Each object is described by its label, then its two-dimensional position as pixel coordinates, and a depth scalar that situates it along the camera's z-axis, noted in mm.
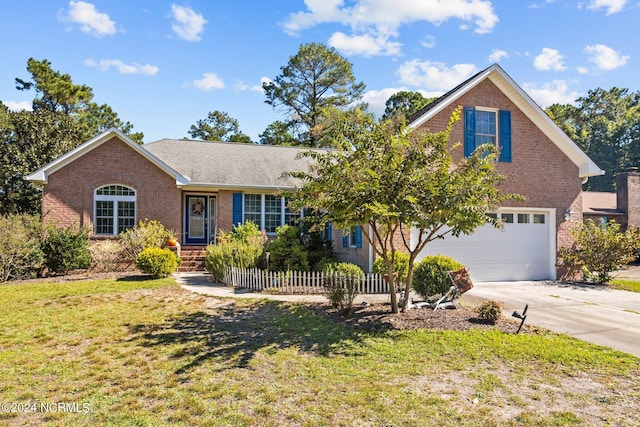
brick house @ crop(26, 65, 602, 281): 13805
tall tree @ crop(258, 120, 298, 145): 39062
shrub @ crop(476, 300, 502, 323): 7816
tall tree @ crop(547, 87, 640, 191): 46159
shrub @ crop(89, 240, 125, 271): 14625
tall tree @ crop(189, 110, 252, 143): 45656
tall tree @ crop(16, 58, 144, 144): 27406
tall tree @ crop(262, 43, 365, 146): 36781
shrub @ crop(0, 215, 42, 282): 12562
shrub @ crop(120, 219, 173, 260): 15078
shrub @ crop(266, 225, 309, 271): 12570
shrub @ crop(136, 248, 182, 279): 12945
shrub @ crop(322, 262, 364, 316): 8632
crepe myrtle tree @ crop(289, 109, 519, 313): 7254
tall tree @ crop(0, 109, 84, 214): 22438
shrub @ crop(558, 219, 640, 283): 13766
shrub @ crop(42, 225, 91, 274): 13781
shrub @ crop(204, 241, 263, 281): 12688
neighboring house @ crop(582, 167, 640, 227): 25125
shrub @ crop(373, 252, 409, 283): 11164
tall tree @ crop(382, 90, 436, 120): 40838
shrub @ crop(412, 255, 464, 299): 9570
